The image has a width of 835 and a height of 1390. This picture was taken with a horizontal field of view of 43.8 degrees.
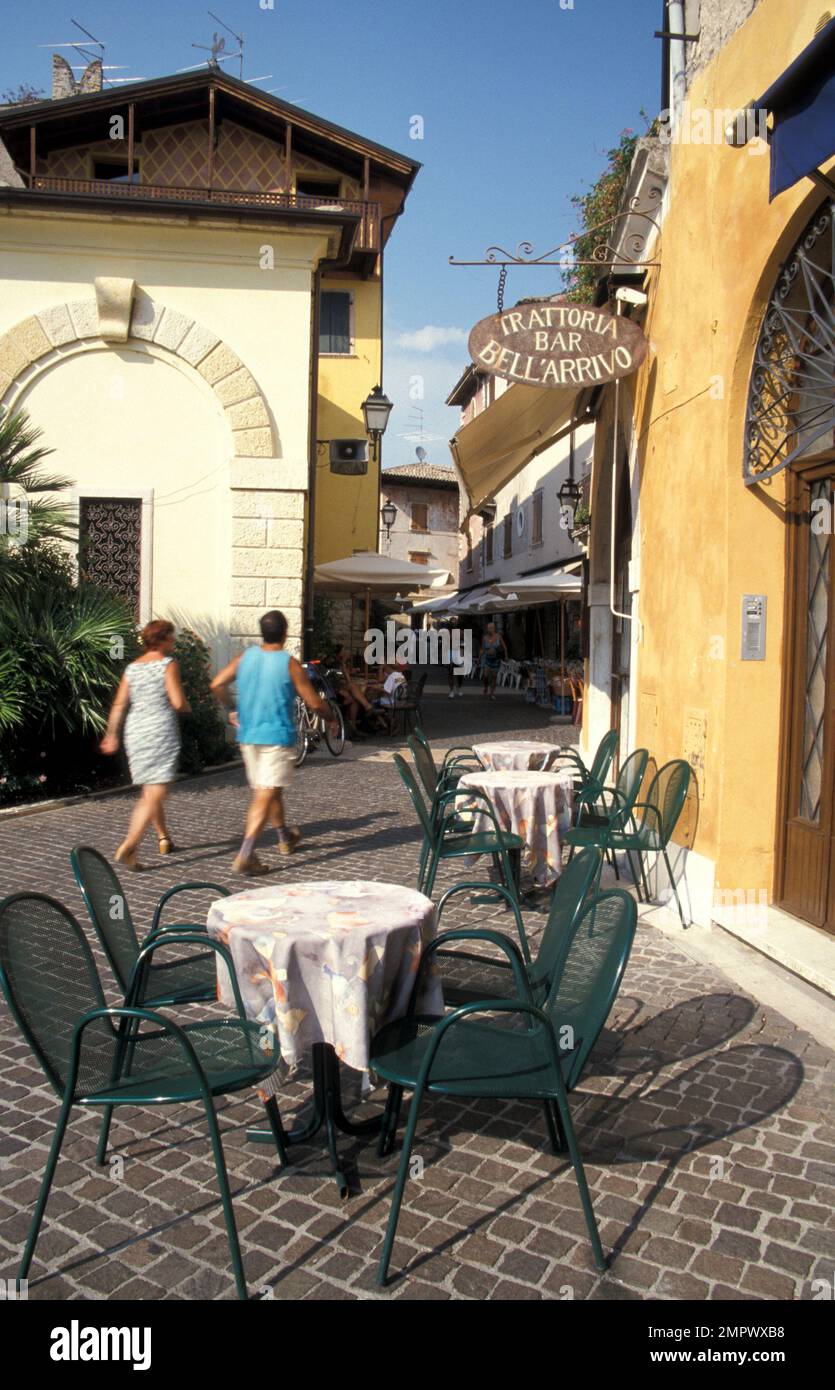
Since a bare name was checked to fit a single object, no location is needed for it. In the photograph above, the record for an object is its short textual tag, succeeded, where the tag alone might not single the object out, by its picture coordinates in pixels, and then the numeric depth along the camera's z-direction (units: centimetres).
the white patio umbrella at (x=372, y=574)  1581
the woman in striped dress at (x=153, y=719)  723
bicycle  1320
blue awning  383
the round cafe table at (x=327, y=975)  304
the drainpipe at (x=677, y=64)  653
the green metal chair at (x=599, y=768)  743
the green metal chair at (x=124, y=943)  334
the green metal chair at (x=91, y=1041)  268
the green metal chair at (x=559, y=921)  342
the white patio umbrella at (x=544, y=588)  1948
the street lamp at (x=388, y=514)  2053
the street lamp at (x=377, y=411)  1509
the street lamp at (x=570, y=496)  1480
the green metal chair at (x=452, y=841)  606
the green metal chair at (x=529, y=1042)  275
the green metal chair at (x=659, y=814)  588
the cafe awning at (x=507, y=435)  832
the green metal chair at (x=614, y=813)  644
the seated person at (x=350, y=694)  1523
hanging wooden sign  650
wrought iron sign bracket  684
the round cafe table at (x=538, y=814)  644
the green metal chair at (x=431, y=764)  703
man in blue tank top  707
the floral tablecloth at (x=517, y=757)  788
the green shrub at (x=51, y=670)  950
